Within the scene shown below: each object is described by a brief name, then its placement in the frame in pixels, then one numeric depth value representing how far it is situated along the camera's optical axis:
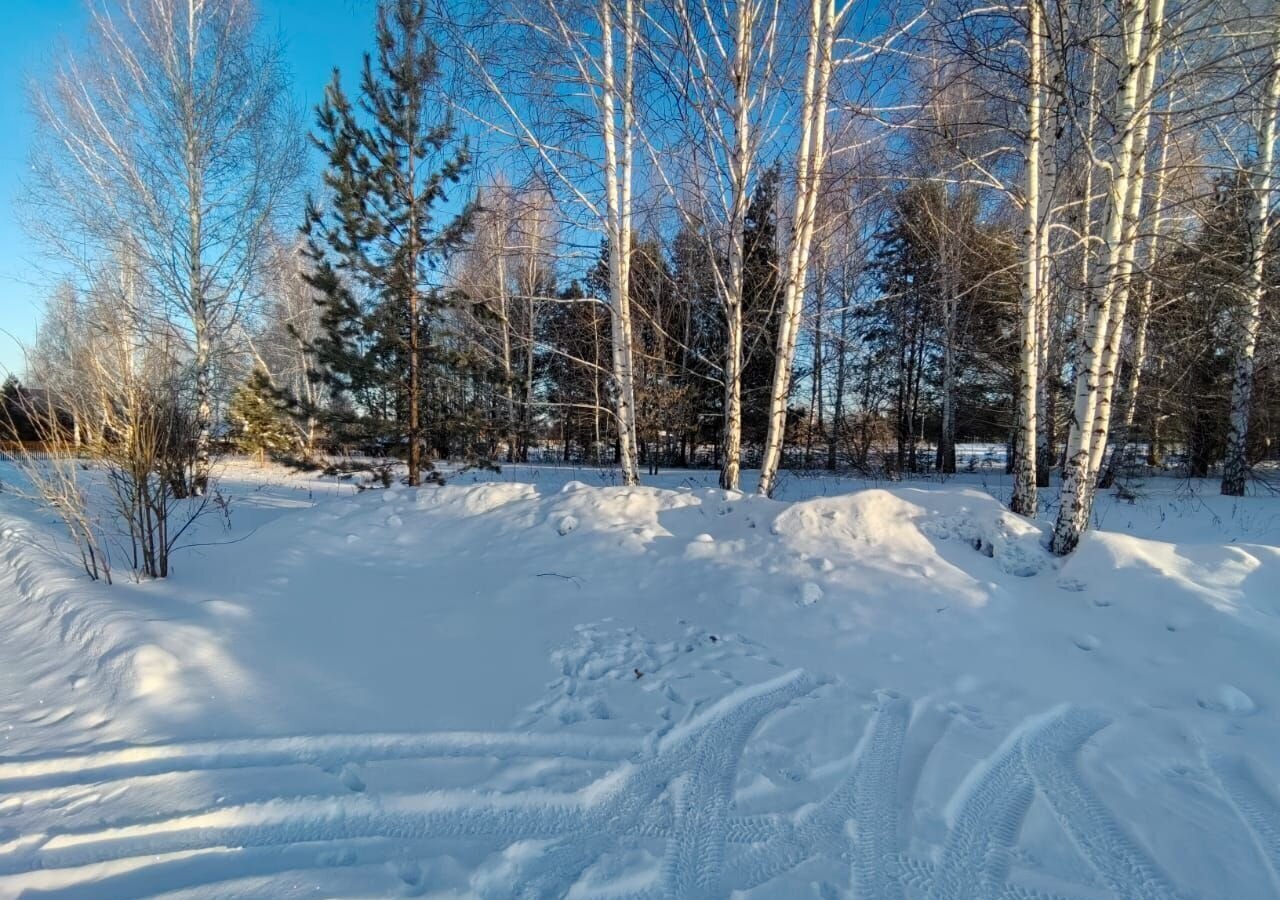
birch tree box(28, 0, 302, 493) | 11.53
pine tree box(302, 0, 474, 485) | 10.03
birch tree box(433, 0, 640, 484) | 6.63
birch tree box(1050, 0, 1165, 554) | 4.41
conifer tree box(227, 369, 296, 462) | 19.62
